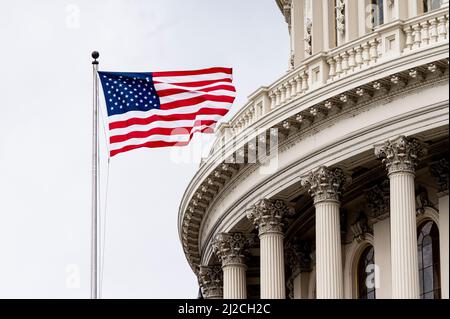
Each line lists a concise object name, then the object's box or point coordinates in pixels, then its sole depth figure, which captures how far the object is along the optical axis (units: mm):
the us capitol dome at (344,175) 70250
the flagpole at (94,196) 68000
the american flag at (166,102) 70750
